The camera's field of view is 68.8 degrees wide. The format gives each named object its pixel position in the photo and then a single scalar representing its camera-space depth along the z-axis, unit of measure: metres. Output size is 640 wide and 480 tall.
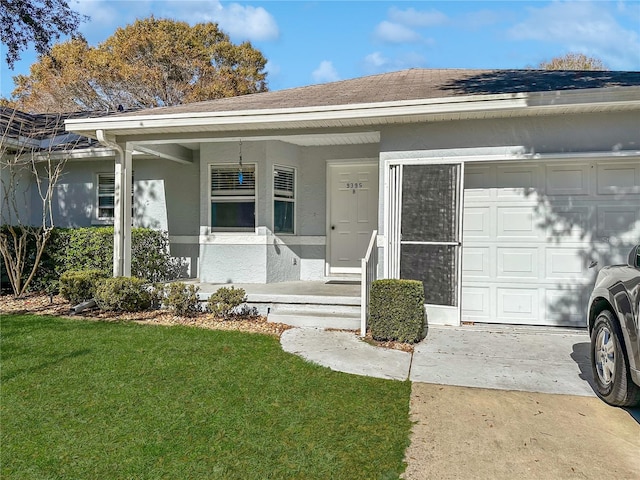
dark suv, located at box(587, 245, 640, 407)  3.51
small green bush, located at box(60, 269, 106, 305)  7.67
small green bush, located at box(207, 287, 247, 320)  6.97
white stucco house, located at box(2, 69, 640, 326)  6.11
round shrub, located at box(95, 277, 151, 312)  7.30
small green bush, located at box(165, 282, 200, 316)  7.20
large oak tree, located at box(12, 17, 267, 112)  21.91
